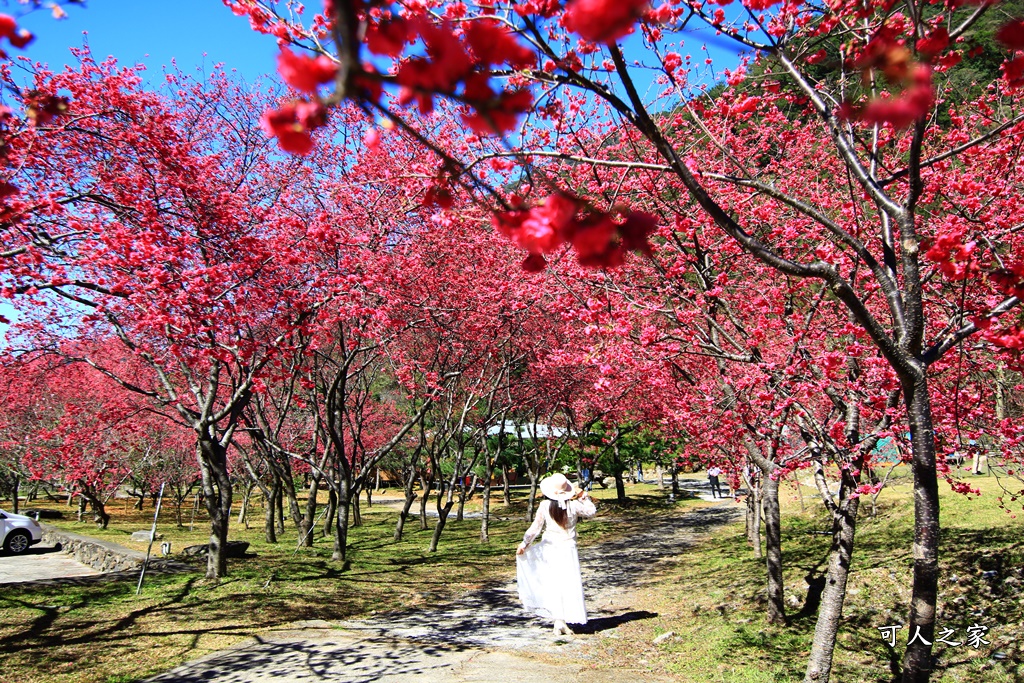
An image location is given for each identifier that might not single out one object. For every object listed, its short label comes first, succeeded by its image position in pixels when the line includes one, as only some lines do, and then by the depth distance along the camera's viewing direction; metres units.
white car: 14.49
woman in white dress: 7.58
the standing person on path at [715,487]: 26.39
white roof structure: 18.55
